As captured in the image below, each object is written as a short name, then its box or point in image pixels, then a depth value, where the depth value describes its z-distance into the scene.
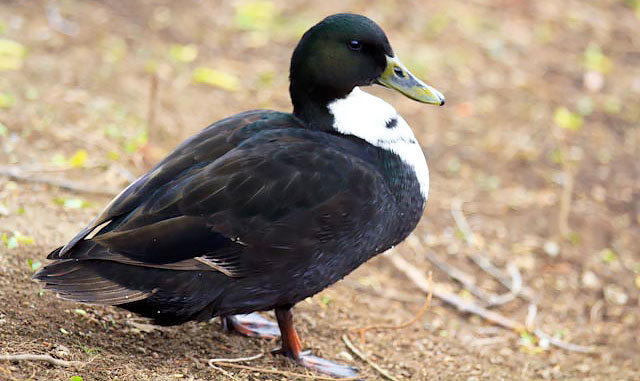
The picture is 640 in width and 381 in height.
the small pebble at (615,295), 10.76
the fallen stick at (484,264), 10.77
